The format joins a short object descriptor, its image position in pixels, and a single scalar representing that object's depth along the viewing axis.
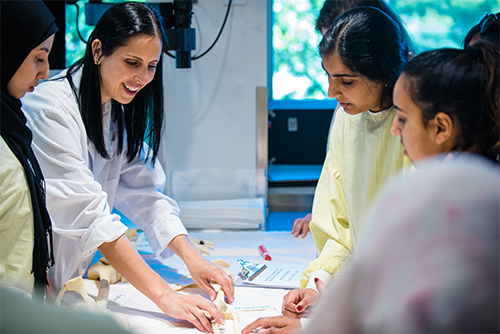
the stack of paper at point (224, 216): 2.20
